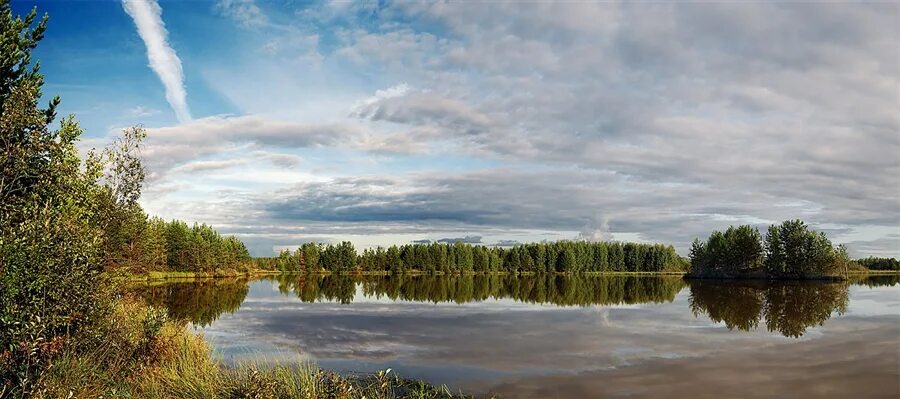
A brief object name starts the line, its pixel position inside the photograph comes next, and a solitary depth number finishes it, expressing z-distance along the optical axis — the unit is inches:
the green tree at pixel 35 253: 495.5
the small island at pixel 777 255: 4943.4
